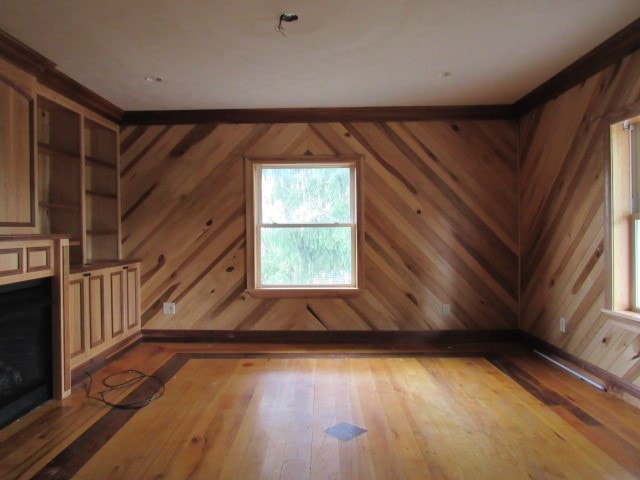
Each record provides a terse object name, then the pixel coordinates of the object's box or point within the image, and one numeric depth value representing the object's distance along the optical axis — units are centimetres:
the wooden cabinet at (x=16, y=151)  242
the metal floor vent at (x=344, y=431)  216
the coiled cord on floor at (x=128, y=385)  257
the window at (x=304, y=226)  401
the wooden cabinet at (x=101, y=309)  296
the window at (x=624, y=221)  259
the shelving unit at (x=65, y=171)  323
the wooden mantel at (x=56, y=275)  242
